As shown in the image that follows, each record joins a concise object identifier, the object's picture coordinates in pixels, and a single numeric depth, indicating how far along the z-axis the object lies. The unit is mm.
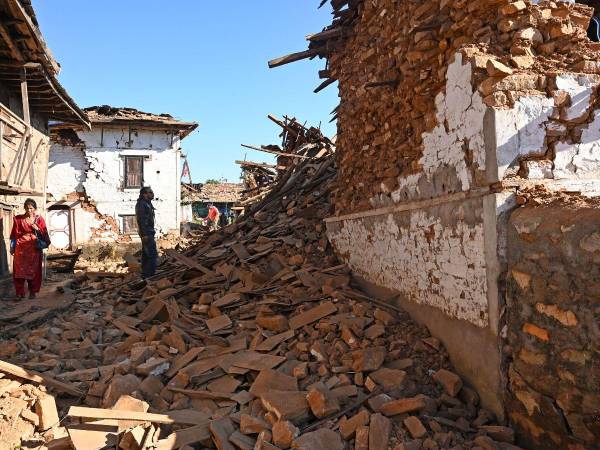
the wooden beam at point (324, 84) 7966
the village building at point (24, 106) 8219
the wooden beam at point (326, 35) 7312
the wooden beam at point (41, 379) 4906
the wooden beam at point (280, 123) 13812
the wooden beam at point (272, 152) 11836
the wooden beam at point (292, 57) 7402
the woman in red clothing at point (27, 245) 8312
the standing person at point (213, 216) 24559
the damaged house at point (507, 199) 2994
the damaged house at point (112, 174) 21000
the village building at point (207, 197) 29844
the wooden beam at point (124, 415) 4047
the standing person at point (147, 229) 9266
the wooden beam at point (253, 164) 14848
